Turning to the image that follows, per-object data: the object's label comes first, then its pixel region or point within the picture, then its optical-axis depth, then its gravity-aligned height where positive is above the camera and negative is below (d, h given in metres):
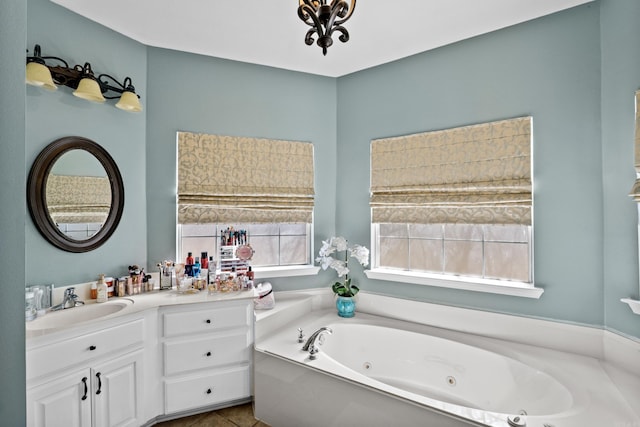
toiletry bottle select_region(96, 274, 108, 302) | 2.15 -0.53
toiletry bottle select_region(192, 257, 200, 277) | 2.56 -0.44
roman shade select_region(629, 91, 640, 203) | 1.66 +0.31
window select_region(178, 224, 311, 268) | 2.78 -0.25
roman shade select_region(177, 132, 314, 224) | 2.70 +0.32
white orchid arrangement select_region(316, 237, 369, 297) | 2.81 -0.41
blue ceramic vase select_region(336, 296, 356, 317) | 2.82 -0.83
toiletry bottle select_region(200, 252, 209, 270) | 2.63 -0.39
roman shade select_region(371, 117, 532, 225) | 2.28 +0.31
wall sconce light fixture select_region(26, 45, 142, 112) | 1.85 +0.90
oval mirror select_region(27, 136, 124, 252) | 1.99 +0.15
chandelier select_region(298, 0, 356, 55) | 1.38 +0.89
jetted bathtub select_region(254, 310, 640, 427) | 1.59 -1.03
